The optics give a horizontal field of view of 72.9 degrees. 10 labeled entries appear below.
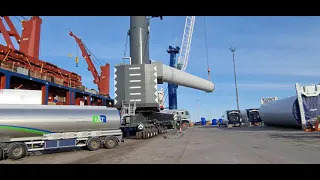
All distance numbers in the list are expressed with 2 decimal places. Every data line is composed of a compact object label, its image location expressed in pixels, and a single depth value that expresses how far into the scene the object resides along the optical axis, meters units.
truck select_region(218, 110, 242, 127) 43.42
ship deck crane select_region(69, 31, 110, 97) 56.00
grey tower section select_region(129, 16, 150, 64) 20.60
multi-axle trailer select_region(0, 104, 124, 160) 11.57
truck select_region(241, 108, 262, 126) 48.43
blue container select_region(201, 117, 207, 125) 77.48
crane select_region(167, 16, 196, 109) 60.53
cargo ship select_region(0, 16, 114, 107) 25.49
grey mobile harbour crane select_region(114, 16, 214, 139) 19.07
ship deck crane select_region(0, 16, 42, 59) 34.66
